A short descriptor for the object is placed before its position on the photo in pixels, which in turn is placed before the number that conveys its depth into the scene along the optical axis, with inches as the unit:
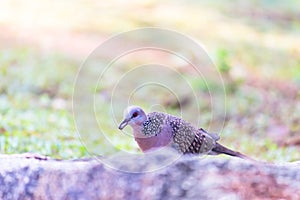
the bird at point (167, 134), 301.3
